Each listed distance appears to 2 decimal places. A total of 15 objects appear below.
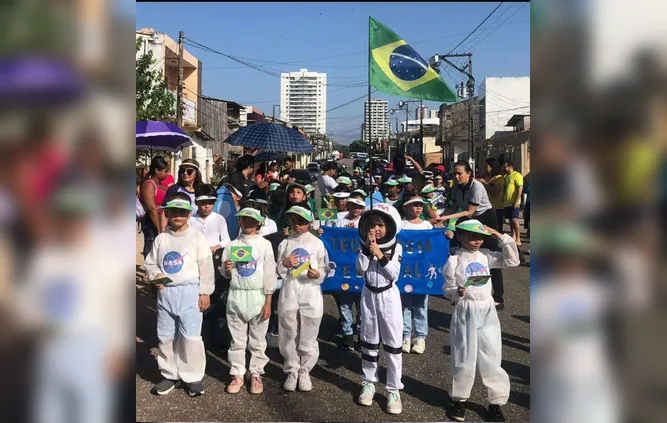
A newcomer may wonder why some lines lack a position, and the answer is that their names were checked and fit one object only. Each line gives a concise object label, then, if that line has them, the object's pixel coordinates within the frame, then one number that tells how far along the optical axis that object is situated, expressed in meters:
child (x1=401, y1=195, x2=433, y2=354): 5.16
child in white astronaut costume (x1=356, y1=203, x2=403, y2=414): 3.95
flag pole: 4.20
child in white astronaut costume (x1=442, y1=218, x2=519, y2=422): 3.76
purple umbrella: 7.13
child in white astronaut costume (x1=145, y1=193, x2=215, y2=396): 4.04
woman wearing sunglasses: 5.53
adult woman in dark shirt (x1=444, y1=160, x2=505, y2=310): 6.48
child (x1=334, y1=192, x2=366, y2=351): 5.25
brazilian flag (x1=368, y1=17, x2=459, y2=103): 4.21
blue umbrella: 9.06
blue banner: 5.23
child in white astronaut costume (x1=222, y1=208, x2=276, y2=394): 4.26
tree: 13.41
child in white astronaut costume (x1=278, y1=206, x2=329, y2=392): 4.25
